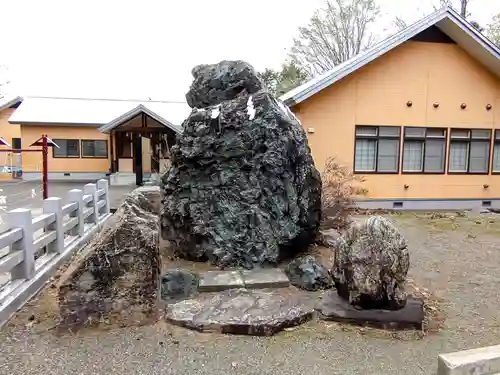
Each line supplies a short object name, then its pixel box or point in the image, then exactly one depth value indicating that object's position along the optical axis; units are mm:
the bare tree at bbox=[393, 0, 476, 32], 20109
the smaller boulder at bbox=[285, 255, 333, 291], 4879
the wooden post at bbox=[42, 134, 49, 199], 7579
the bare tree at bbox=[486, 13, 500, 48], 20445
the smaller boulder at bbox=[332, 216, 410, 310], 3916
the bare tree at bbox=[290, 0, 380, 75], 22438
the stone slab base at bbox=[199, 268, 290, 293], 4672
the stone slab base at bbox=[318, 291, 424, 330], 3863
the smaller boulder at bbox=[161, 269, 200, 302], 4504
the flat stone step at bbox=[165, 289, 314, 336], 3736
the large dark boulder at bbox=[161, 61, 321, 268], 5539
